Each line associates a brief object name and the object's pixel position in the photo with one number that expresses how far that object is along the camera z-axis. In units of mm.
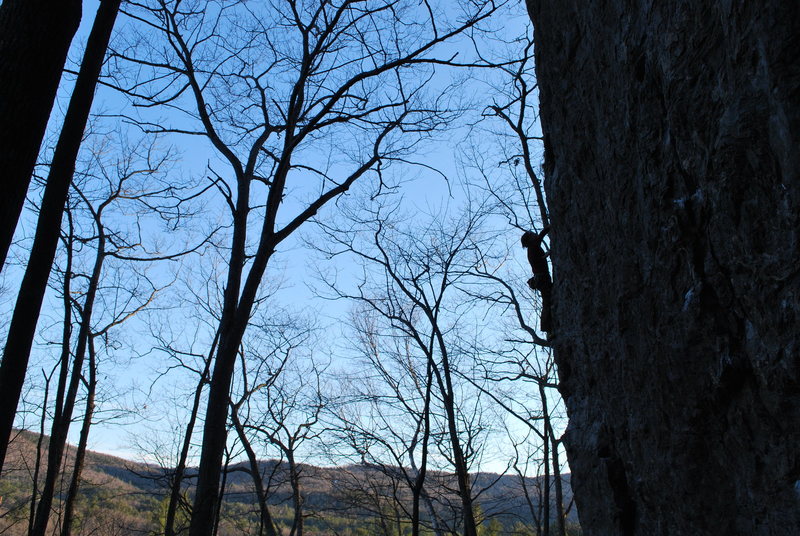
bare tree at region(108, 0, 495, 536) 5680
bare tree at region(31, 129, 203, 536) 9133
